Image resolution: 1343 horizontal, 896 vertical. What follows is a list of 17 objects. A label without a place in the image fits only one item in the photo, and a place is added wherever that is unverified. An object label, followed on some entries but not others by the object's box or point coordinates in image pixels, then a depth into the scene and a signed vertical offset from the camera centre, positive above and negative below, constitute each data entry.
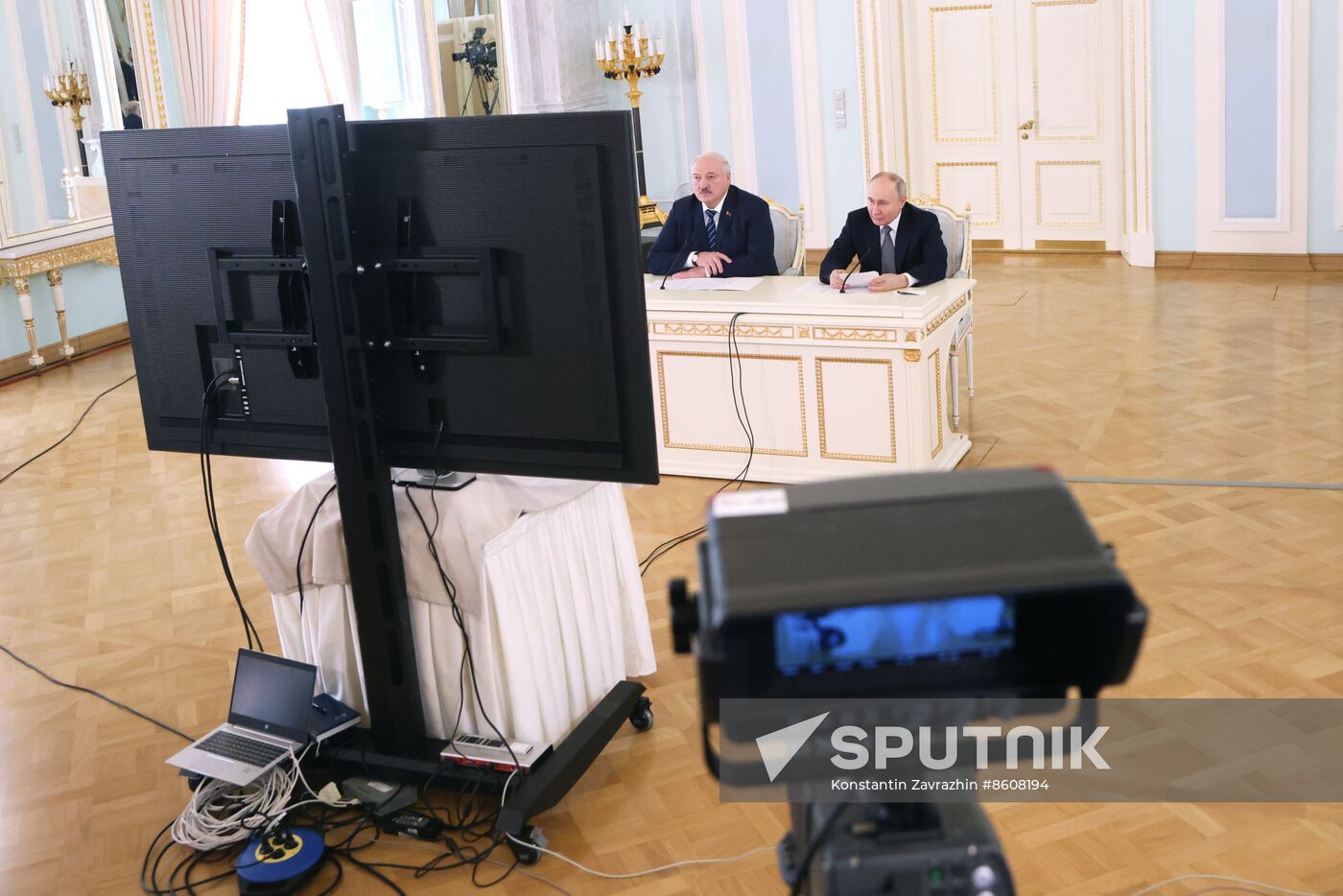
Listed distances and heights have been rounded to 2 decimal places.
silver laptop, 3.55 -1.46
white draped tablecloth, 3.45 -1.16
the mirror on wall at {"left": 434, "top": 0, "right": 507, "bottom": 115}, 10.51 +0.88
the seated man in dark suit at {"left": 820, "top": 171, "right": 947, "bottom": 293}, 5.89 -0.48
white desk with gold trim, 5.40 -1.00
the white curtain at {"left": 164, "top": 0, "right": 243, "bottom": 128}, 9.87 +1.00
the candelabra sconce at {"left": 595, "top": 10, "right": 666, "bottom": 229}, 9.63 +0.71
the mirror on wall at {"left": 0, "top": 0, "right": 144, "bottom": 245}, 8.82 +0.66
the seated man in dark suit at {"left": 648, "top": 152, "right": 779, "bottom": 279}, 6.18 -0.40
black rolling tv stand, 3.07 -0.92
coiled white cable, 3.41 -1.62
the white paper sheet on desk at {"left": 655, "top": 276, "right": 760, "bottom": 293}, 6.00 -0.61
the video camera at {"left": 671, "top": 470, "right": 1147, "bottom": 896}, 1.21 -0.42
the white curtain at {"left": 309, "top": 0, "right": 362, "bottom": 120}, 10.19 +1.01
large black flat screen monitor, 2.89 -0.27
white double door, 9.77 +0.08
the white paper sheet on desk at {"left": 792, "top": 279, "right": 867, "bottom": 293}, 5.75 -0.63
